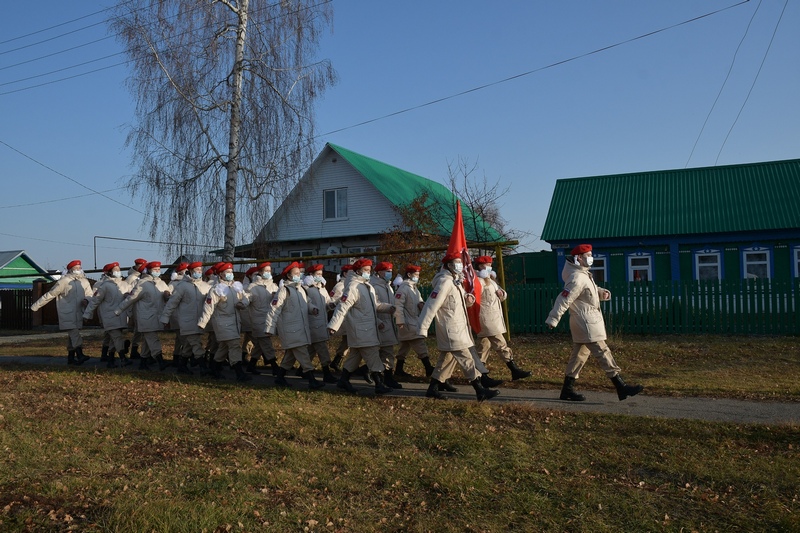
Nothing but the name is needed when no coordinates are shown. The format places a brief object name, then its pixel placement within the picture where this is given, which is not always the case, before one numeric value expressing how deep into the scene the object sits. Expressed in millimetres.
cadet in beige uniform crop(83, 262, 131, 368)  13445
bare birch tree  19297
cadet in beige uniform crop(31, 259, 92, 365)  13945
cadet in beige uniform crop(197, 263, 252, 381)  11016
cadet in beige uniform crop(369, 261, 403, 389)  10266
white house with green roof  28688
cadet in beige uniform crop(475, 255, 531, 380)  10289
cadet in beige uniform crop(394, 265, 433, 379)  10578
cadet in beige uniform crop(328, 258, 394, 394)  9414
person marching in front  8406
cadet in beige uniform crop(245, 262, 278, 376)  11203
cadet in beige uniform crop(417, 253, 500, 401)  8641
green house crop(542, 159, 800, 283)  20875
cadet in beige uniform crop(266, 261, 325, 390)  10016
